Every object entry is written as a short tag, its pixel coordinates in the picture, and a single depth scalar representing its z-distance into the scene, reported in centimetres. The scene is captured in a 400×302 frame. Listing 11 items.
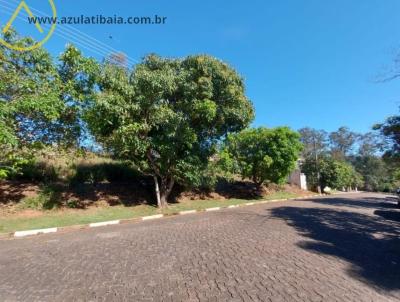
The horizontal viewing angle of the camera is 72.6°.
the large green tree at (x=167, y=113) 1340
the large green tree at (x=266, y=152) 2258
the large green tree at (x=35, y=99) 1044
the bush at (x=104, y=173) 1667
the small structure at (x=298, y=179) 3828
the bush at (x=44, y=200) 1293
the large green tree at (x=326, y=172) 3803
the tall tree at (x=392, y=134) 2055
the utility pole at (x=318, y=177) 3853
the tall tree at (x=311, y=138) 7258
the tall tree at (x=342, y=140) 8216
